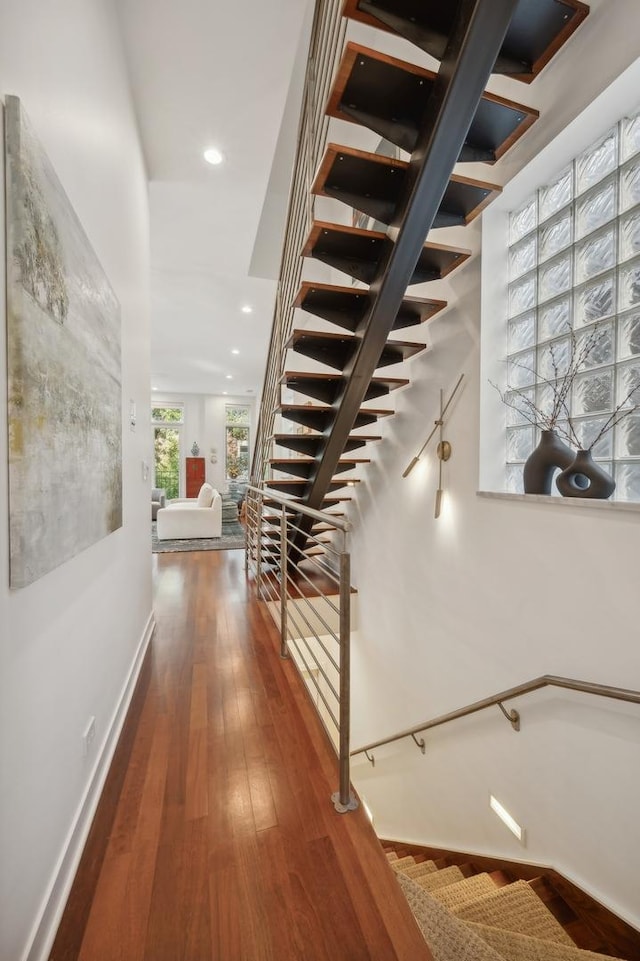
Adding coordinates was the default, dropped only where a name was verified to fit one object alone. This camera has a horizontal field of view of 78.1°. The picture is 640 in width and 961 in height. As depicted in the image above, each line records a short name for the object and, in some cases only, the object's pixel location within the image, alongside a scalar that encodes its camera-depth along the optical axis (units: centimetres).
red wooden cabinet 1083
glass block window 156
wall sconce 242
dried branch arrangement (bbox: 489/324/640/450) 162
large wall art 87
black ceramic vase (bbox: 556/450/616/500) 153
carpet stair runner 123
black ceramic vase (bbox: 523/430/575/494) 173
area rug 587
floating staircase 130
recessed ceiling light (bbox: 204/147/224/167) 298
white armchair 627
